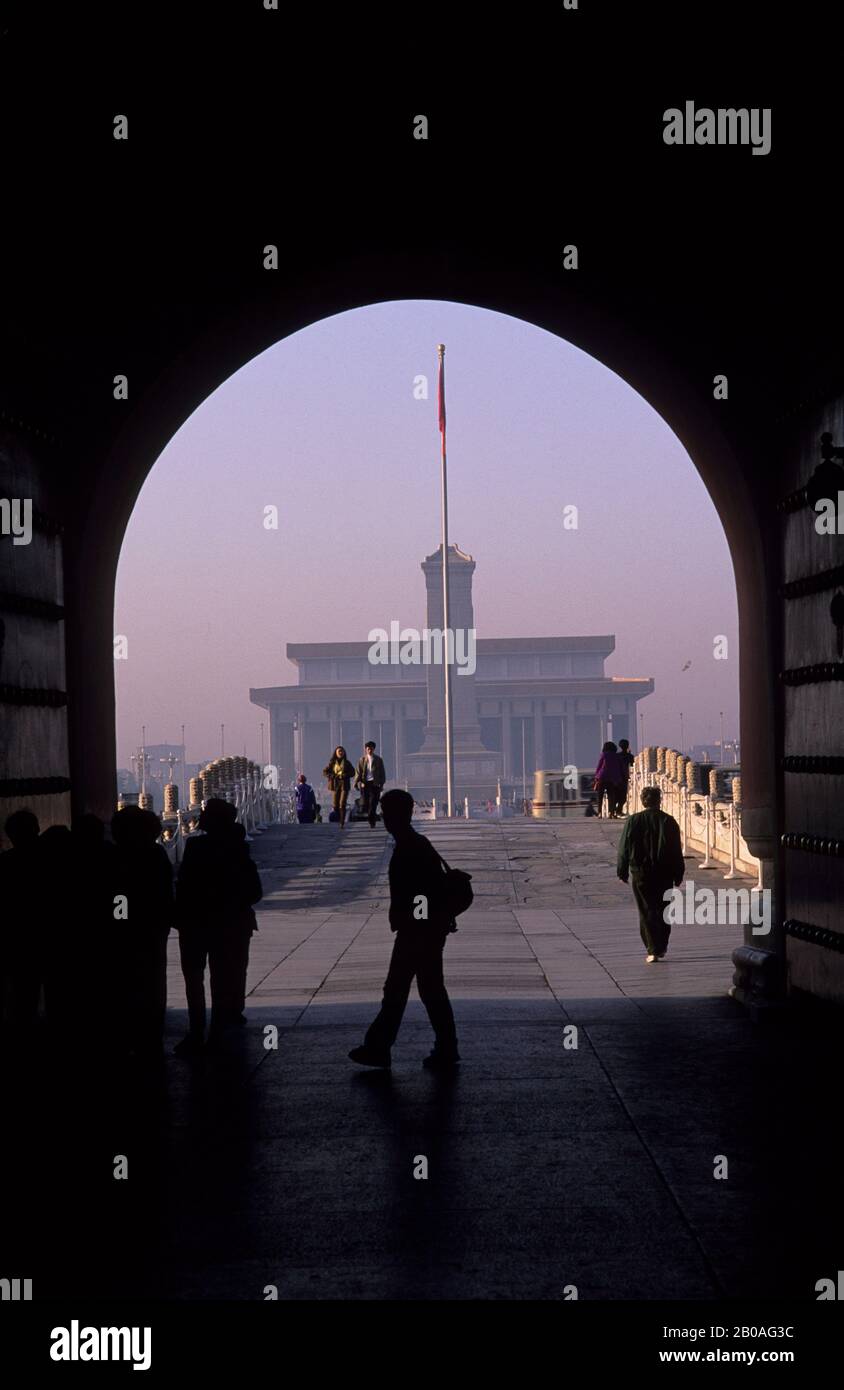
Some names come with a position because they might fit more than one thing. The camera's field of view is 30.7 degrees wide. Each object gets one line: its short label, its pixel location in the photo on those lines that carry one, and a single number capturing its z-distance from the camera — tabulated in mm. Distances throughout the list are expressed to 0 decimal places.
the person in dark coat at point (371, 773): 26672
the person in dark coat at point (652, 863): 12641
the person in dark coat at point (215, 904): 9008
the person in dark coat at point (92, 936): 7820
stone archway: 9633
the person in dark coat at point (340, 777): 28484
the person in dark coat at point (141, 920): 8094
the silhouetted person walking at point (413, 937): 8352
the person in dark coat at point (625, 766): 31688
